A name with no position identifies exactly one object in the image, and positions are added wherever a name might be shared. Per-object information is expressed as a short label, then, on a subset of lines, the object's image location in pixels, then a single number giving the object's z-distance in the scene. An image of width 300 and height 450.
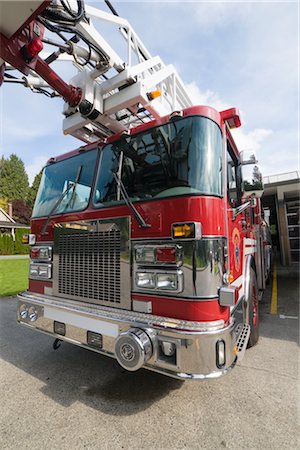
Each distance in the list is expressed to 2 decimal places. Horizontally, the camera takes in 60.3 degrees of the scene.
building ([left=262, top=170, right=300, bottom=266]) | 11.28
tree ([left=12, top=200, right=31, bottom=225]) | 46.44
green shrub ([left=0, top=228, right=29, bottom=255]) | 24.91
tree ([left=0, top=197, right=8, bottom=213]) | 46.05
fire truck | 1.97
